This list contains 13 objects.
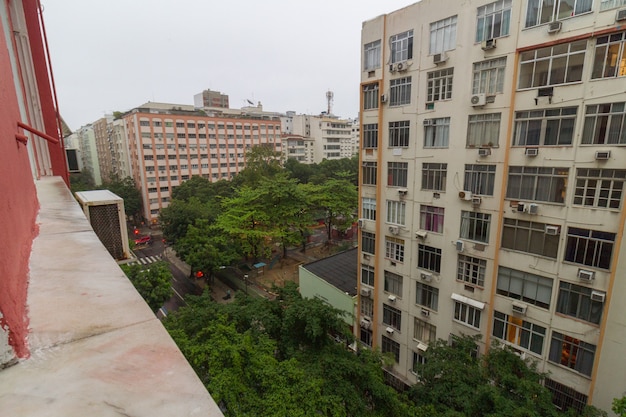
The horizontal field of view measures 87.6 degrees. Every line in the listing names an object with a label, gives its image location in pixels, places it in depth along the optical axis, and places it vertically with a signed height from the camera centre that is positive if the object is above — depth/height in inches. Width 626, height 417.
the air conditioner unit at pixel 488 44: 360.5 +119.0
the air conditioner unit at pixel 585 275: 327.3 -123.6
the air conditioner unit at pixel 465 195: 401.4 -51.8
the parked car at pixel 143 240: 1399.1 -359.1
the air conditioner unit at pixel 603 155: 305.7 -3.9
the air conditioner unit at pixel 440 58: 401.4 +116.2
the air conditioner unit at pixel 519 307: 378.9 -180.3
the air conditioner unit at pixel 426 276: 461.1 -173.0
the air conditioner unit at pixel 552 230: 346.0 -82.4
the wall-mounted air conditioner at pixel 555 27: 320.3 +121.7
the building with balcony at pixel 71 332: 40.1 -27.8
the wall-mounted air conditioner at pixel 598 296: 323.2 -142.7
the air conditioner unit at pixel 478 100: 372.8 +60.1
